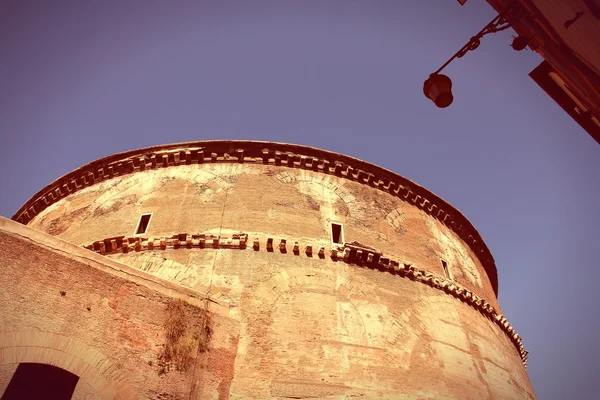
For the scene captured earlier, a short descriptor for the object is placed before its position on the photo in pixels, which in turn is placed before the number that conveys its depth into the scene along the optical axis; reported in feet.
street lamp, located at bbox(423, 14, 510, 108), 16.03
